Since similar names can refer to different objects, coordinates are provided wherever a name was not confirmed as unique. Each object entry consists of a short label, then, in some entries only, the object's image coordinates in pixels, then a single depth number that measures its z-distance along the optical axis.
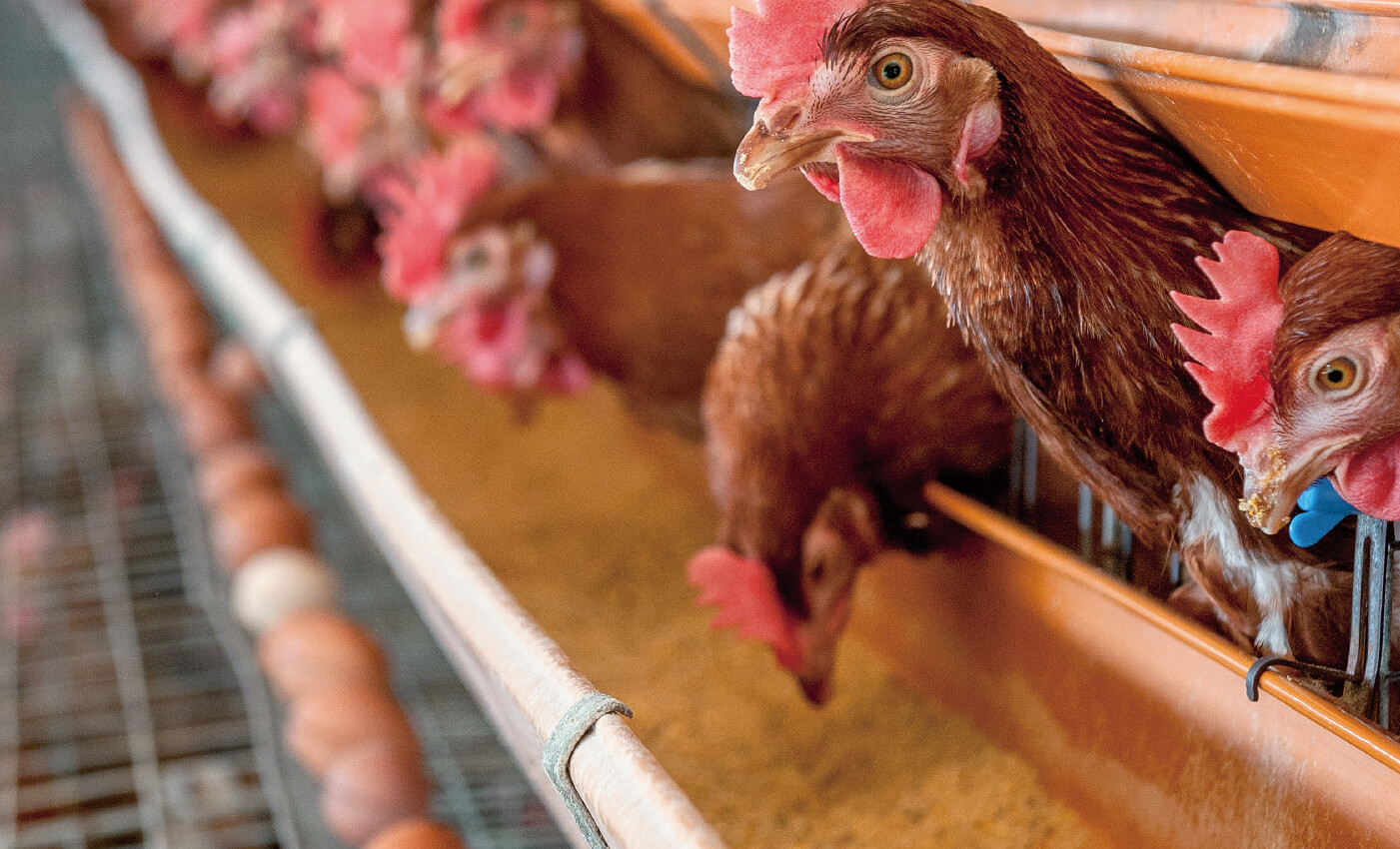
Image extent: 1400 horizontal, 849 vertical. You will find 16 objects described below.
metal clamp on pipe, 0.63
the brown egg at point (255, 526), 1.71
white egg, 1.59
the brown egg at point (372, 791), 1.20
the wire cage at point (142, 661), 1.59
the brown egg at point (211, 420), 2.00
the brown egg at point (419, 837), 1.08
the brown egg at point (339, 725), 1.31
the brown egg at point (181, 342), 2.33
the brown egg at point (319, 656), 1.41
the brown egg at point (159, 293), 2.51
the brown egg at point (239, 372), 2.30
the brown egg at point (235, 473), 1.84
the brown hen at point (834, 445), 0.97
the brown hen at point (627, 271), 1.24
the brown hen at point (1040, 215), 0.59
